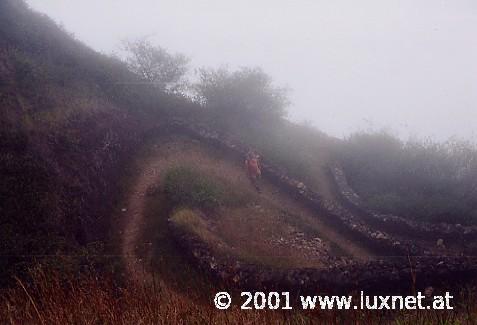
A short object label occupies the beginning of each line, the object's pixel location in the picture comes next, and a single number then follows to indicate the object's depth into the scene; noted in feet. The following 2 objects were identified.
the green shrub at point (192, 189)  49.22
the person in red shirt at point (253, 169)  59.26
